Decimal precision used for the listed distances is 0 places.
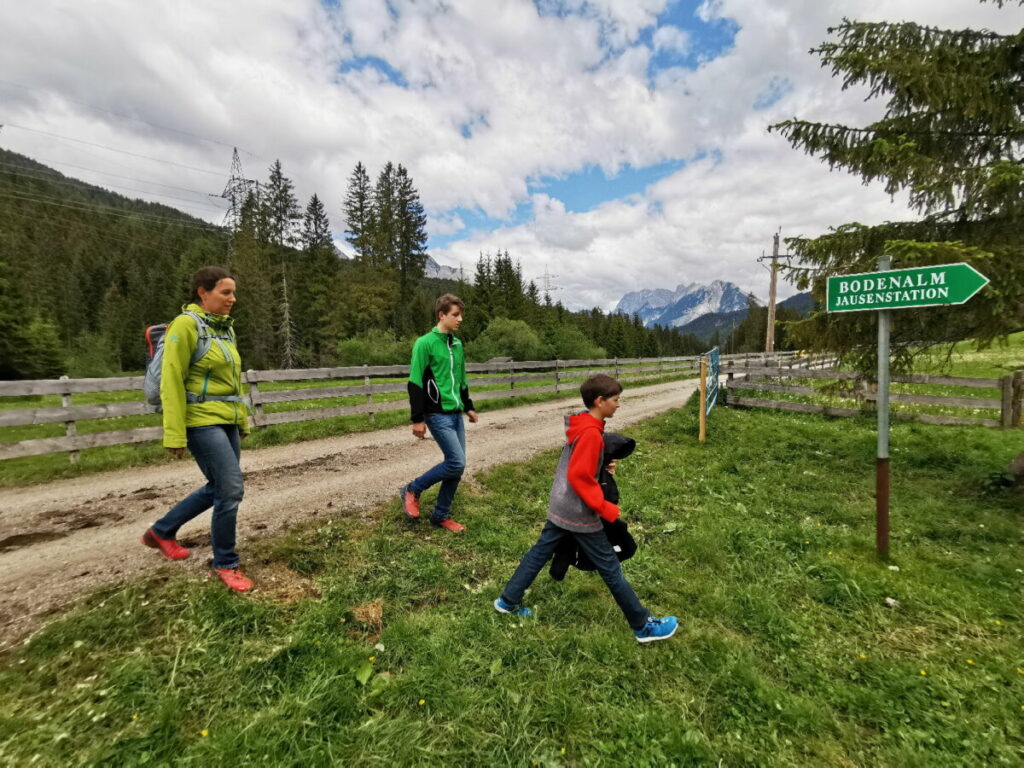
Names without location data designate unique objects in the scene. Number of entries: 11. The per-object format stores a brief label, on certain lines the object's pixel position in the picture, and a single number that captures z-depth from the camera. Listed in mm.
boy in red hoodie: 2809
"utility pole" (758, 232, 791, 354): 24531
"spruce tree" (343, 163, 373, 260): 40281
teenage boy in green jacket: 4312
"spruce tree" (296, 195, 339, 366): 41125
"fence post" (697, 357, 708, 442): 8508
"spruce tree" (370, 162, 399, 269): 40750
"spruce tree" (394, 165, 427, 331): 42875
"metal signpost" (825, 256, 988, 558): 3629
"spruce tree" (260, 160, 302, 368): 42812
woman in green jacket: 2941
